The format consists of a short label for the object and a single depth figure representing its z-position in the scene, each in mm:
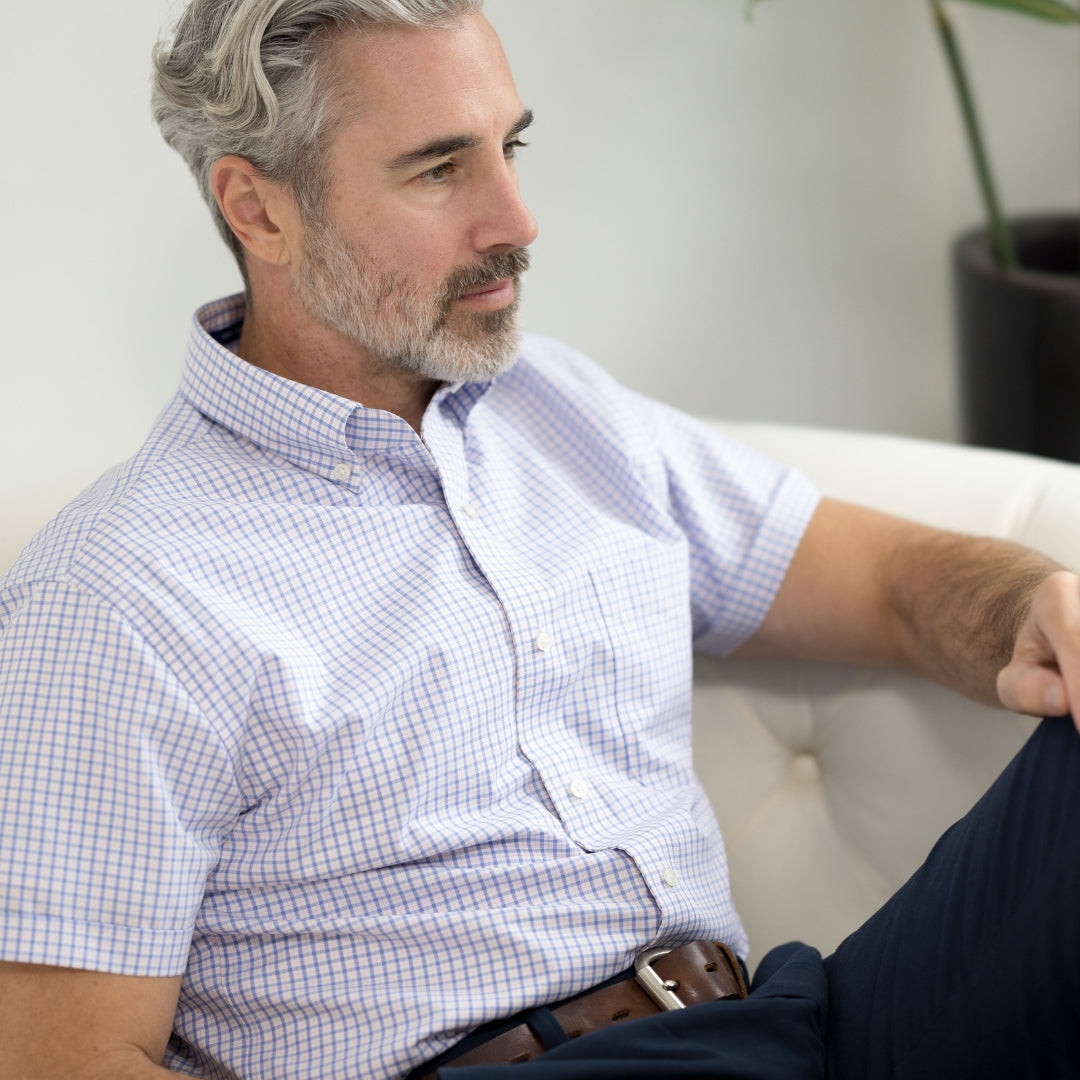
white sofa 1804
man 1604
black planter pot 2346
